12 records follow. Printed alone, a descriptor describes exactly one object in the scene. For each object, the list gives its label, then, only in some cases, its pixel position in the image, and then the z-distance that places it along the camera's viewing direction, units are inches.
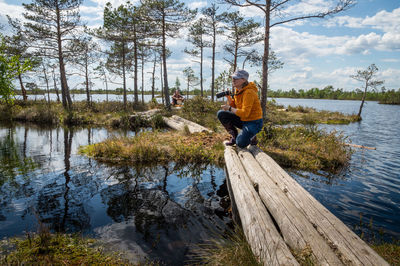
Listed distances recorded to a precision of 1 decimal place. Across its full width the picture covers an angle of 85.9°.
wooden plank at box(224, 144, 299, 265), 77.1
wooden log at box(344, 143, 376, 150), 378.9
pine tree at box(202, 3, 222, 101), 924.6
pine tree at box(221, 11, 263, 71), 847.7
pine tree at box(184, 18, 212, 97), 943.3
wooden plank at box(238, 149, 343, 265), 74.4
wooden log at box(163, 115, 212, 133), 405.1
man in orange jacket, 186.5
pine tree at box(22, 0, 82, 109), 636.7
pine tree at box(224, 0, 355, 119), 318.1
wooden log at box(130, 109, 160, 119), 568.3
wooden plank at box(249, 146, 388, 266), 70.4
